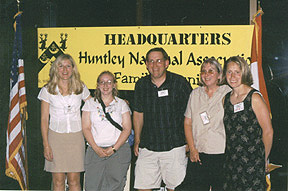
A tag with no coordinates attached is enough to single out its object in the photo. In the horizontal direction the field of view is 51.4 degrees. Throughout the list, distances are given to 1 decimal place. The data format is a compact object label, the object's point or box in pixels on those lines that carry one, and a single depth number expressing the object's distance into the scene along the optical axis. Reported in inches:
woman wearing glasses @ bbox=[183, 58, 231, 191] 119.0
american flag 156.8
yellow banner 153.7
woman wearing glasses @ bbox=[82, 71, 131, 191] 128.8
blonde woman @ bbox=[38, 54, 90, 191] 132.9
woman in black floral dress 105.0
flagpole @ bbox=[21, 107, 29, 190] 163.3
